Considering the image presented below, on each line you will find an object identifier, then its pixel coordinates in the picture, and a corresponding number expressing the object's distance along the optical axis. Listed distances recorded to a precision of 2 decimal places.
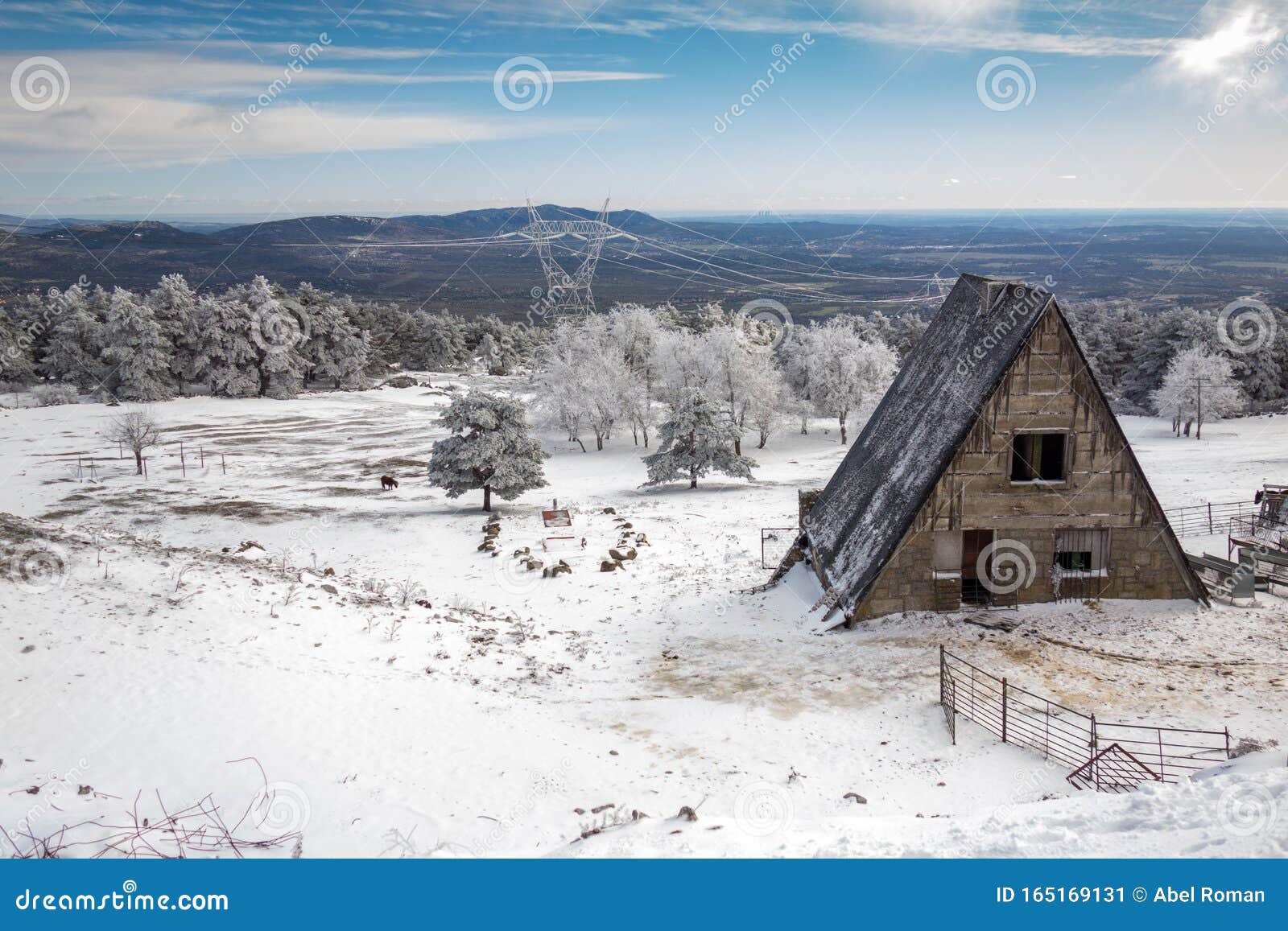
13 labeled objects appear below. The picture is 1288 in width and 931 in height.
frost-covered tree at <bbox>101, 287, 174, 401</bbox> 77.12
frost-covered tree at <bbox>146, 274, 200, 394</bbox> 80.88
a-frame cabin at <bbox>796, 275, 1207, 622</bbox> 18.80
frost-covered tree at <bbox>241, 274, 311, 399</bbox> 82.56
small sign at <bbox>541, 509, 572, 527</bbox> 36.88
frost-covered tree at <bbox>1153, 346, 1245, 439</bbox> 62.88
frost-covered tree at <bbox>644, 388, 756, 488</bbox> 46.38
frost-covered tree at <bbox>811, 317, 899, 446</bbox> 67.62
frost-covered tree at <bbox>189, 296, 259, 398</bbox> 80.31
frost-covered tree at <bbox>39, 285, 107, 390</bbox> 79.94
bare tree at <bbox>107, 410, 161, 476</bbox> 48.12
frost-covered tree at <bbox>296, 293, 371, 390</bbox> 90.88
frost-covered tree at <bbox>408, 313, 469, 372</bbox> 110.94
